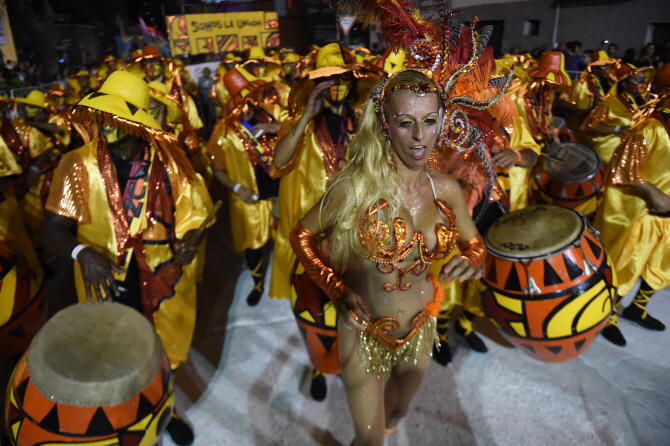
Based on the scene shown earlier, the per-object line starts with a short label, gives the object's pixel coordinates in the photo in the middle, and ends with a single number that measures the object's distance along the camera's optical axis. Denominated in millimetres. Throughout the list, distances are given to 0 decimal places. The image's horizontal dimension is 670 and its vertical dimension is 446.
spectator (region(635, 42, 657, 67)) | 6469
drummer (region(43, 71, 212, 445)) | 2117
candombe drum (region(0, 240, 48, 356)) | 2332
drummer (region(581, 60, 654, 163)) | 3779
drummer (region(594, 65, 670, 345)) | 2803
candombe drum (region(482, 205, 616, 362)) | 2217
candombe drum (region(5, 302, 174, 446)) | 1607
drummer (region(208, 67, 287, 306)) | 3850
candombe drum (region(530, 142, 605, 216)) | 3616
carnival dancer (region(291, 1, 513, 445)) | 1644
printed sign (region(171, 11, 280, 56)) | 8750
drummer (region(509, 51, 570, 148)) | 4102
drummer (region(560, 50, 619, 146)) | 5332
